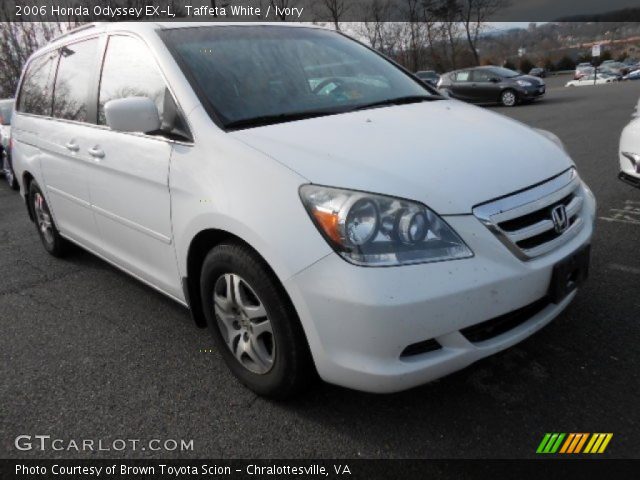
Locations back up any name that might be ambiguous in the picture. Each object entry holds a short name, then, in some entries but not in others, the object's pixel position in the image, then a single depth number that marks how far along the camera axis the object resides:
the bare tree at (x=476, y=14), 49.84
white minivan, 1.82
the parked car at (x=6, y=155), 8.38
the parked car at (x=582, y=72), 42.38
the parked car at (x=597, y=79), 38.11
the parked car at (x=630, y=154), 3.95
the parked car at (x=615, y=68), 47.41
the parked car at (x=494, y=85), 16.62
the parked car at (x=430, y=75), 26.99
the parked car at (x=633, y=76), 43.34
